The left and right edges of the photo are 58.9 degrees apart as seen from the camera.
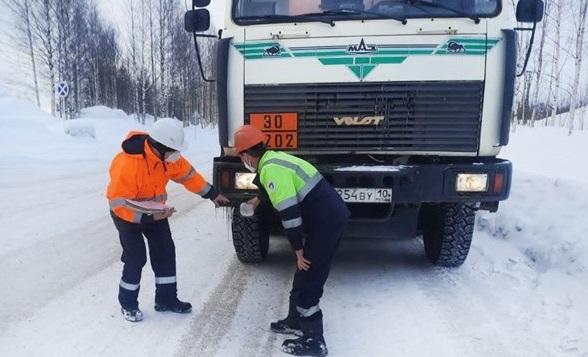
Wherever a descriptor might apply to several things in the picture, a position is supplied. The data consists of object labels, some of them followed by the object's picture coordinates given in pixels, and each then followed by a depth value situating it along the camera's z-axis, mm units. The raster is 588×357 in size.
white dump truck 4000
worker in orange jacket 3414
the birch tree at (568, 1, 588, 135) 19562
